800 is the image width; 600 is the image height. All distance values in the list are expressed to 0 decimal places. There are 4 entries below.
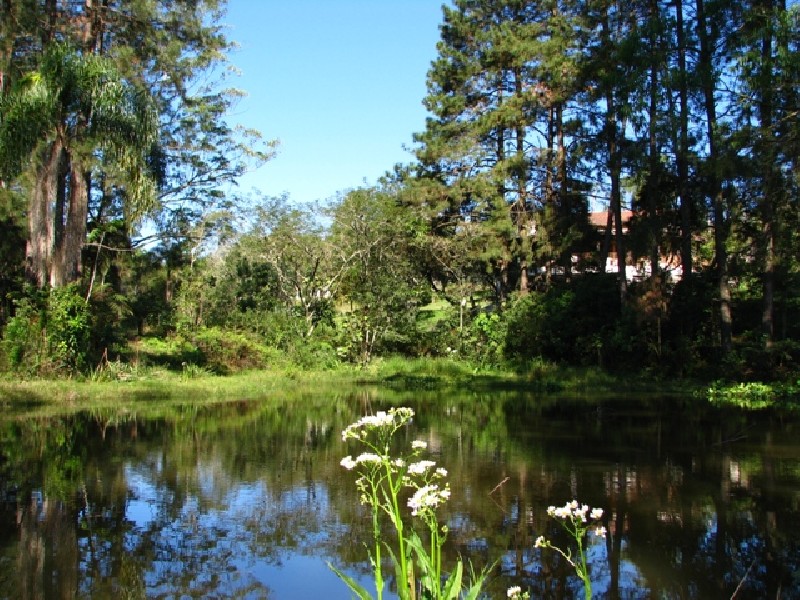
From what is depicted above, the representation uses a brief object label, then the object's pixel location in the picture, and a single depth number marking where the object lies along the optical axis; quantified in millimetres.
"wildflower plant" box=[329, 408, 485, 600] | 3295
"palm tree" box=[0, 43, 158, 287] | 15445
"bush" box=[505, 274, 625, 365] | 22250
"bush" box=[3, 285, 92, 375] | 15773
